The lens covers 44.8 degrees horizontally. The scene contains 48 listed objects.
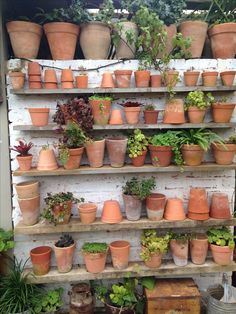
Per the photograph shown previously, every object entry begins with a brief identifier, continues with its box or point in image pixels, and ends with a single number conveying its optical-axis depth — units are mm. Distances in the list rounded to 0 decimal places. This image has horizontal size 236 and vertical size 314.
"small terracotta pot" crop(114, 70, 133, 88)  2283
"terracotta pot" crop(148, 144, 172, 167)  2301
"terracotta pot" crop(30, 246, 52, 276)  2313
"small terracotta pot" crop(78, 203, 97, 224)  2354
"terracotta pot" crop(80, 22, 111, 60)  2275
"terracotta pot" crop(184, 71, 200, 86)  2330
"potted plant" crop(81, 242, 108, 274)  2332
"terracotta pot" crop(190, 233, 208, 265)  2422
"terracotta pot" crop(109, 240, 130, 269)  2379
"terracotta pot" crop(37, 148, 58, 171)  2309
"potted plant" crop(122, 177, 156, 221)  2330
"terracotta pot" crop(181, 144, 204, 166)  2299
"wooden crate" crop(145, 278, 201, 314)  2324
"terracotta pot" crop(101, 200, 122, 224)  2371
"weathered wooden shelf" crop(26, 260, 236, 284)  2344
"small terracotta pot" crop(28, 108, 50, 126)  2262
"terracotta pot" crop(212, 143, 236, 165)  2346
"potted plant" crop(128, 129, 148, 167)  2305
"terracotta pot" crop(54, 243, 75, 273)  2324
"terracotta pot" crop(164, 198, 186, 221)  2410
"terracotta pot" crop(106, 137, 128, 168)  2301
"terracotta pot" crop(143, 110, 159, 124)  2330
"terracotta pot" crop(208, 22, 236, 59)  2328
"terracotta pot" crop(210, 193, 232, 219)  2432
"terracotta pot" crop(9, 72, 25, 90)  2211
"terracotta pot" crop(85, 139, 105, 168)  2289
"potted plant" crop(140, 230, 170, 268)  2348
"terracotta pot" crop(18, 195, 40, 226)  2266
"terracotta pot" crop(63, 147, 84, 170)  2242
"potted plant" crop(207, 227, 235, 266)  2408
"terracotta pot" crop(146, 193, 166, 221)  2373
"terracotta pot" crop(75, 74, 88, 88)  2291
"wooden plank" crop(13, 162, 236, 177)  2268
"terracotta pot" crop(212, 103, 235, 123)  2335
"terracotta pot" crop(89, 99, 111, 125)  2240
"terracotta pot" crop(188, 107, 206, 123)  2324
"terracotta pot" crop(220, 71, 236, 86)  2348
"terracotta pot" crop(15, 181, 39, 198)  2258
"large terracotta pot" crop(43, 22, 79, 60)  2236
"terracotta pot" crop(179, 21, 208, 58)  2338
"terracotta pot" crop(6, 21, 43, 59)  2221
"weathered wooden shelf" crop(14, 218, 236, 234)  2301
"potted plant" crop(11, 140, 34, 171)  2273
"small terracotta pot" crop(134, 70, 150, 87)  2301
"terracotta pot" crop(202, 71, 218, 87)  2334
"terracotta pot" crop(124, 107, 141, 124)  2304
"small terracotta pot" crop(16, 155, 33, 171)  2270
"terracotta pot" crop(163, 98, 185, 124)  2324
